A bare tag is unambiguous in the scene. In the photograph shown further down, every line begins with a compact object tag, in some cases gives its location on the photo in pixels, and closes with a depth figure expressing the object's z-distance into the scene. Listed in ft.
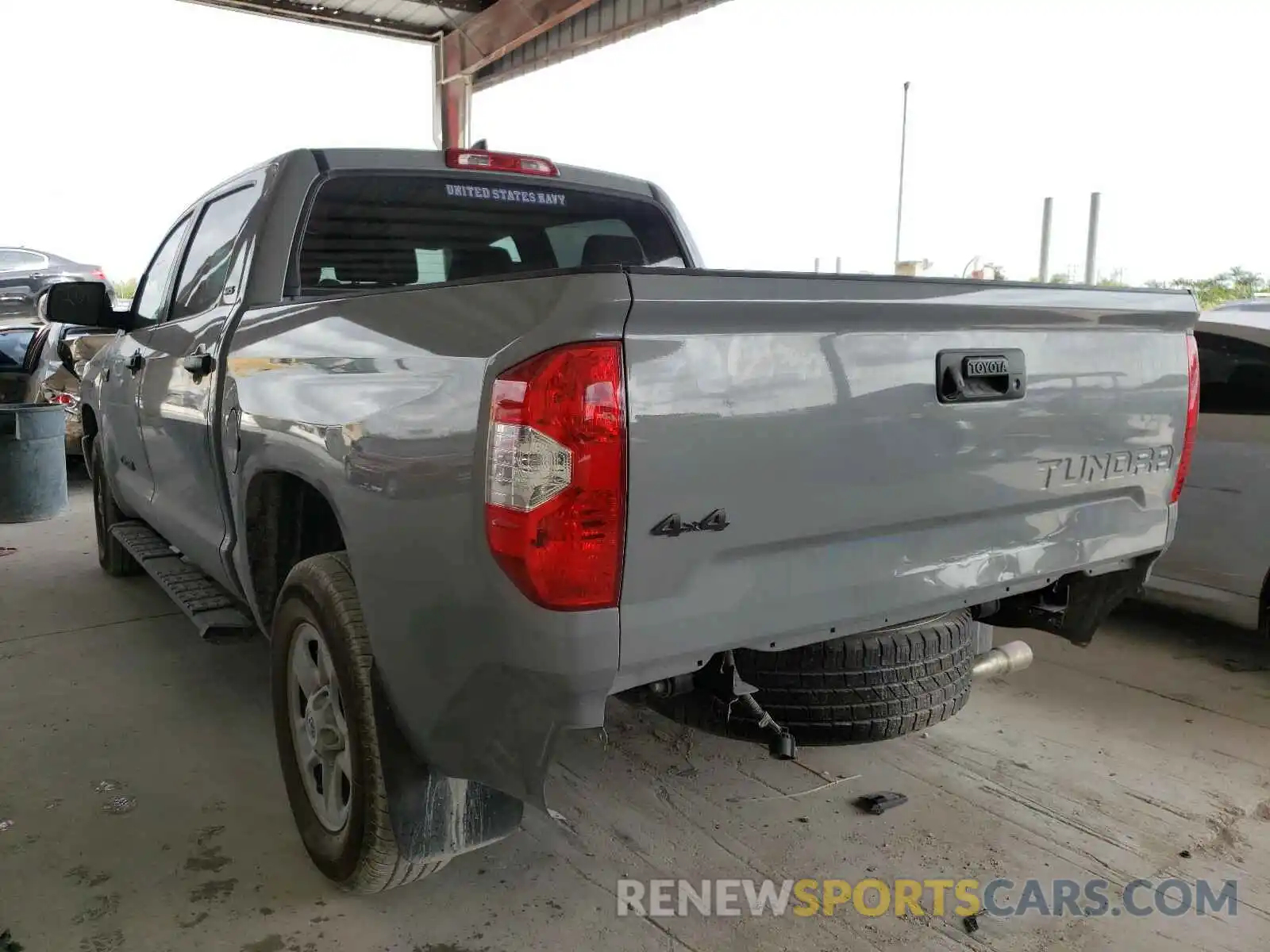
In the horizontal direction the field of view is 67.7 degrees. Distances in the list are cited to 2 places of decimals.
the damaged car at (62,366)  25.58
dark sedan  45.39
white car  13.23
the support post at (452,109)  49.65
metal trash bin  22.52
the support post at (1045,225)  35.14
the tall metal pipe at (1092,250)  33.65
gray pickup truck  5.43
